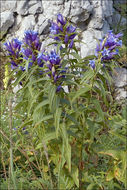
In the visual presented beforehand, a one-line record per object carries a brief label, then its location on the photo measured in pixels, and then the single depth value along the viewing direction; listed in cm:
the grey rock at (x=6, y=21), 573
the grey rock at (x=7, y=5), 578
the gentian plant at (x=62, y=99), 189
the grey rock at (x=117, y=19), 624
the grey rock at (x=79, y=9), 533
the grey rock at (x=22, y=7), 564
